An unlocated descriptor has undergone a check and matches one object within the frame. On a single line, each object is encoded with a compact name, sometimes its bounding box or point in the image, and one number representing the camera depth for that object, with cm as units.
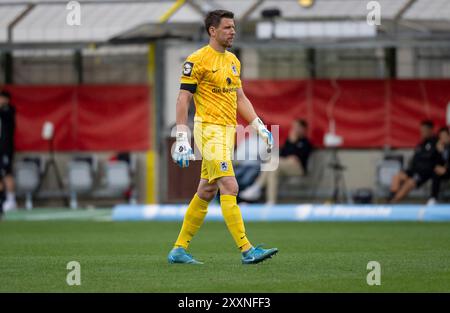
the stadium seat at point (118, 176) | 2566
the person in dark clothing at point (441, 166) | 2300
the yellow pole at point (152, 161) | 2487
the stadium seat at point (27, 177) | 2595
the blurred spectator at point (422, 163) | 2300
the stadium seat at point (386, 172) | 2438
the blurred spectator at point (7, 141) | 2402
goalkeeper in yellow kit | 1085
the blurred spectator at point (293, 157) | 2338
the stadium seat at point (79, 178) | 2583
